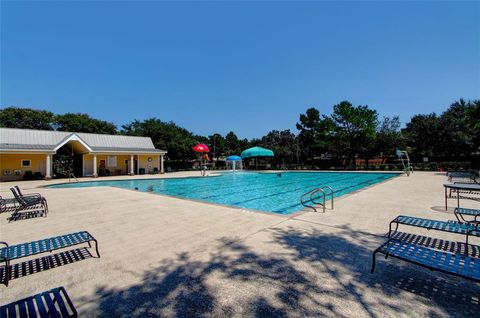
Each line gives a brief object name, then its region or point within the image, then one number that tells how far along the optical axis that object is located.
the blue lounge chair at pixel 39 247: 2.99
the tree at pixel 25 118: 37.66
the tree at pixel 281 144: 37.00
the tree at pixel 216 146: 45.66
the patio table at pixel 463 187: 5.27
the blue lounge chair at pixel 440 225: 3.53
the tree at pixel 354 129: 29.48
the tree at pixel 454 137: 26.70
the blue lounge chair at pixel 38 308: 1.74
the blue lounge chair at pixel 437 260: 2.33
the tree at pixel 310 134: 34.72
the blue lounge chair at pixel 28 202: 6.34
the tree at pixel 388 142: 29.98
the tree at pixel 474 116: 18.56
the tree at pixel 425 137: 29.99
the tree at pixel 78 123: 39.44
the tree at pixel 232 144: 46.28
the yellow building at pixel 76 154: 20.84
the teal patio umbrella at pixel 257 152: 27.47
